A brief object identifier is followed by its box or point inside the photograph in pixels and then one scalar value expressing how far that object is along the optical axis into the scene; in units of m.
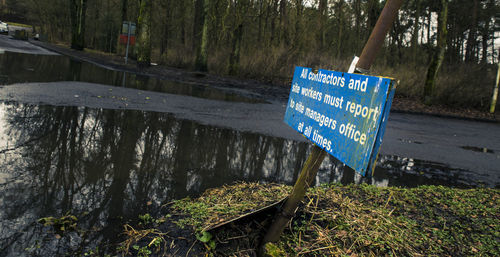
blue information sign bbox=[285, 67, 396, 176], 2.34
